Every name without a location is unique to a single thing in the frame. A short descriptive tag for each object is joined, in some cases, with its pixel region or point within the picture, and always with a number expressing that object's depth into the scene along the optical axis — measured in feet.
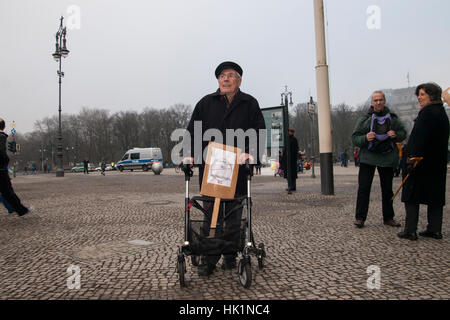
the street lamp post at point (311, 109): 53.01
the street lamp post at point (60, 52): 89.10
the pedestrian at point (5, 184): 22.48
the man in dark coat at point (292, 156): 35.53
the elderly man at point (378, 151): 17.25
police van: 141.08
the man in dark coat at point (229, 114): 11.64
